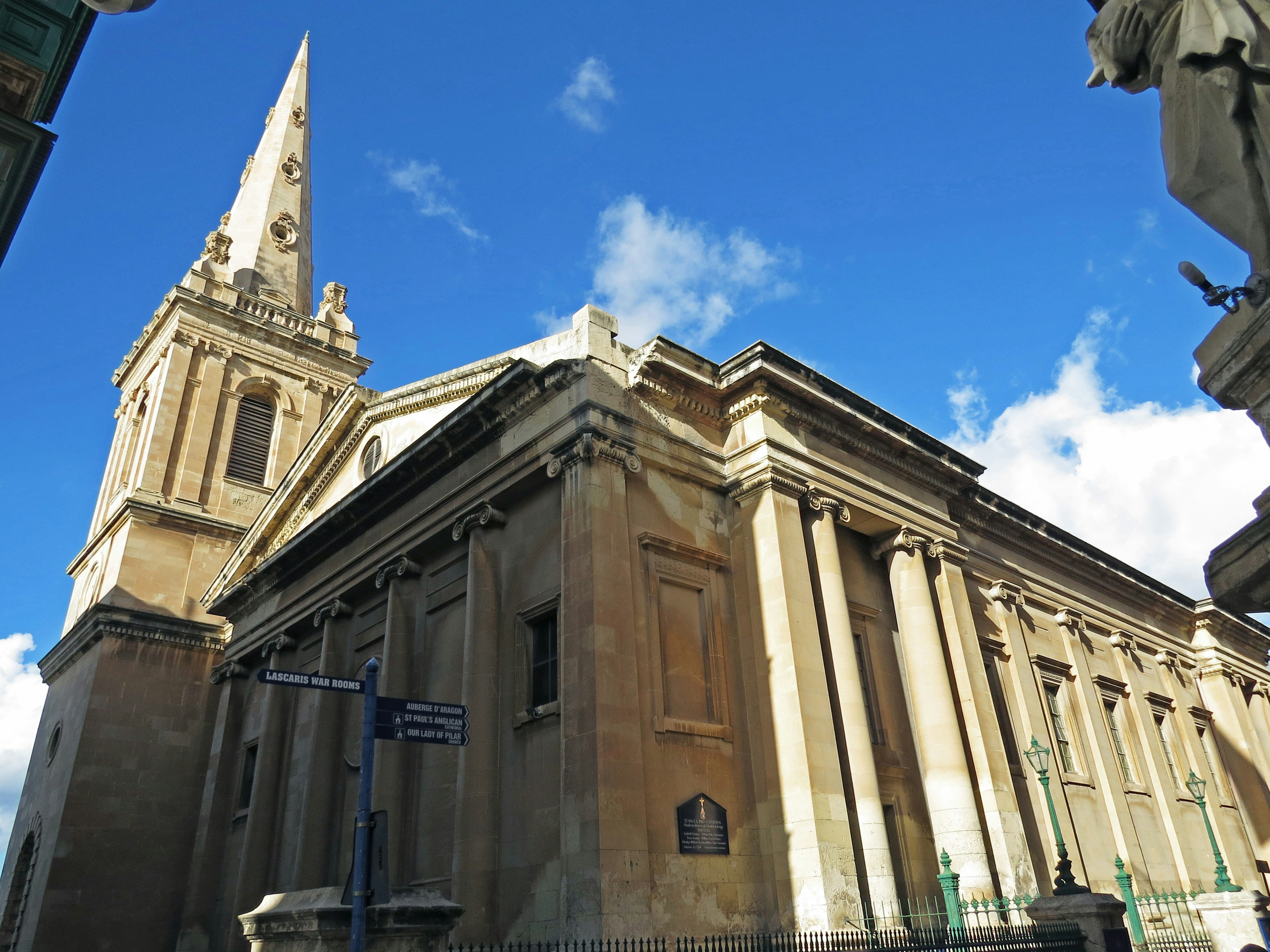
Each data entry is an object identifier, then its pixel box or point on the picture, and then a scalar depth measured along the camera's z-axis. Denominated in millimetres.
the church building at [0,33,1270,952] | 14906
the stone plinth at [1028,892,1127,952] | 12547
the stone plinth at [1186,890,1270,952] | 14812
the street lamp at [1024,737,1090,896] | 13680
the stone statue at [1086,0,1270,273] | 4797
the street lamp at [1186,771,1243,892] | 16125
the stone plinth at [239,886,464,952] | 7543
